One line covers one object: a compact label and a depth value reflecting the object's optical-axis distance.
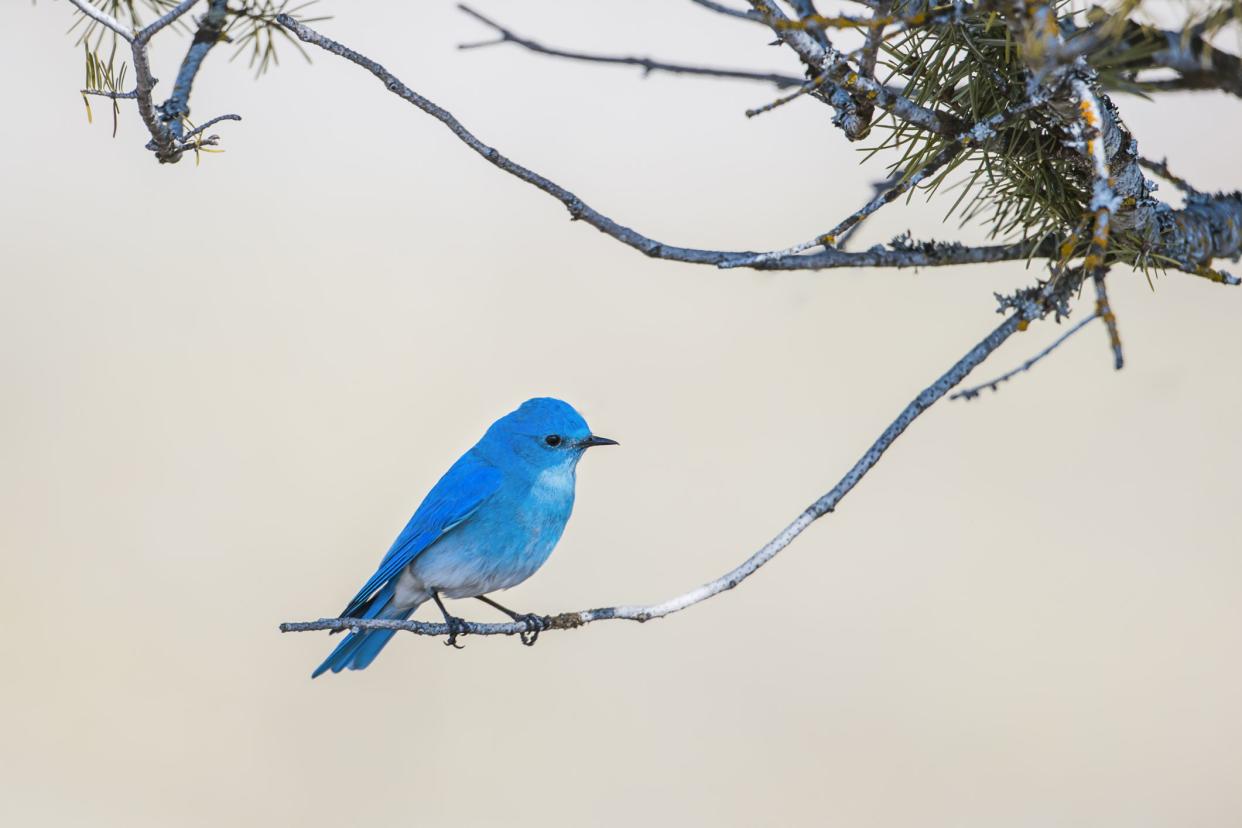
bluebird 6.31
